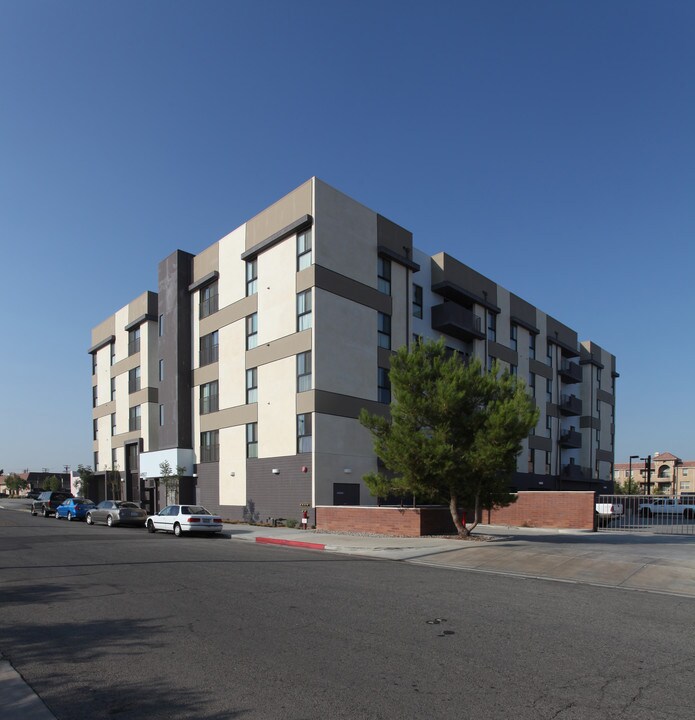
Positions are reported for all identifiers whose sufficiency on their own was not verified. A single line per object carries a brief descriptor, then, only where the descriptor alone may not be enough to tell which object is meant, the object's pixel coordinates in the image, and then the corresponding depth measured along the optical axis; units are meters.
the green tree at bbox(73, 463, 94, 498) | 54.47
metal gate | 28.78
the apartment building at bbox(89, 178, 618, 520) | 29.19
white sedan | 24.56
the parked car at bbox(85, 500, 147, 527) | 30.39
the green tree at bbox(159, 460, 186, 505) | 37.34
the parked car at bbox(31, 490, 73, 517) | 41.74
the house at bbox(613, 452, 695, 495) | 115.56
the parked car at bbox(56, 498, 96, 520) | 36.59
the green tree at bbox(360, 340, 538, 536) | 20.52
